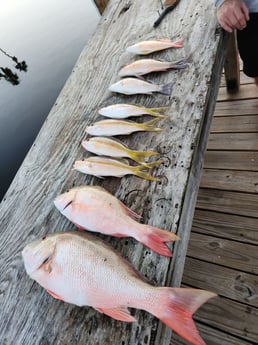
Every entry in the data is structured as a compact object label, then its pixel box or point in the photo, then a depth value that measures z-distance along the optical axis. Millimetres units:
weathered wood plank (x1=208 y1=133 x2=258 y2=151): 2369
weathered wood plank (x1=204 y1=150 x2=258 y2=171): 2260
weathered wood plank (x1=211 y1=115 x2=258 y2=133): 2482
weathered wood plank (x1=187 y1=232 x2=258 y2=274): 1799
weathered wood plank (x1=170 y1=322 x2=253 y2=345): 1570
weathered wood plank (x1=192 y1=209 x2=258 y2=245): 1915
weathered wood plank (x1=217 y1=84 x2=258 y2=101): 2729
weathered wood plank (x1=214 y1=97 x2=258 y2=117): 2606
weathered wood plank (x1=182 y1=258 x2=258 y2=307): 1689
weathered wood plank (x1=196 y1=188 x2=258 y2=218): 2031
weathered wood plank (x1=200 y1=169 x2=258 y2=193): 2135
